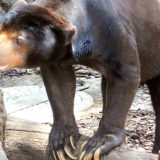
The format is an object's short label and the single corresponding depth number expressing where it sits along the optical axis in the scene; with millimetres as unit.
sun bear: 4624
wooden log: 5092
